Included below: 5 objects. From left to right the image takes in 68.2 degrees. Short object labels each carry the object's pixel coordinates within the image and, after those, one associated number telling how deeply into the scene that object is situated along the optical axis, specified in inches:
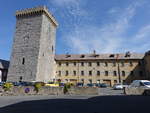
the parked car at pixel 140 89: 550.2
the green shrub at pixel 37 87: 593.0
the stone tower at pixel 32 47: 1044.0
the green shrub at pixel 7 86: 591.5
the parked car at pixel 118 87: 916.9
